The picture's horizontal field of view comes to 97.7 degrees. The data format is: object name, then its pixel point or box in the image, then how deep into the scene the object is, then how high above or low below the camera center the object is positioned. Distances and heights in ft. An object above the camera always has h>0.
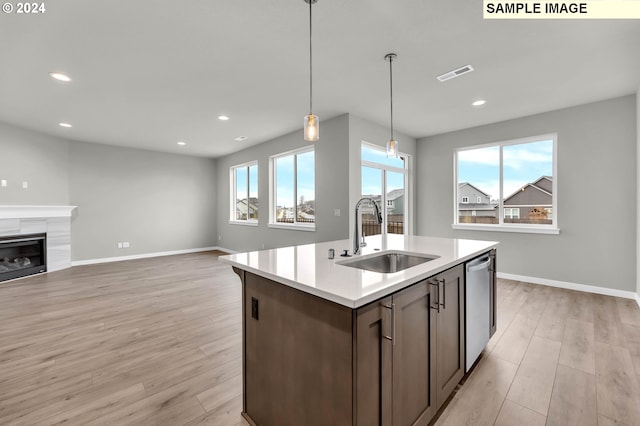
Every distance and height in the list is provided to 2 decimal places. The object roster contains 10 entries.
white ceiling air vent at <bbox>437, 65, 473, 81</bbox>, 9.62 +4.95
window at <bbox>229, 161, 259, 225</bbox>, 22.72 +1.62
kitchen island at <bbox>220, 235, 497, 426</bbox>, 3.53 -1.91
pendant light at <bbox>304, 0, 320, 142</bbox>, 6.63 +2.05
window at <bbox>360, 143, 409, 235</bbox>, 15.85 +1.57
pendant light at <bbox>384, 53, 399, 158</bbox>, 8.87 +3.63
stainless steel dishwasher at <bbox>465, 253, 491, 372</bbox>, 6.17 -2.25
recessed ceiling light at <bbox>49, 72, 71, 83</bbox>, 10.00 +4.98
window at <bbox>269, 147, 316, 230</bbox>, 17.90 +1.51
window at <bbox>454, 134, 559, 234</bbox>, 14.24 +1.47
